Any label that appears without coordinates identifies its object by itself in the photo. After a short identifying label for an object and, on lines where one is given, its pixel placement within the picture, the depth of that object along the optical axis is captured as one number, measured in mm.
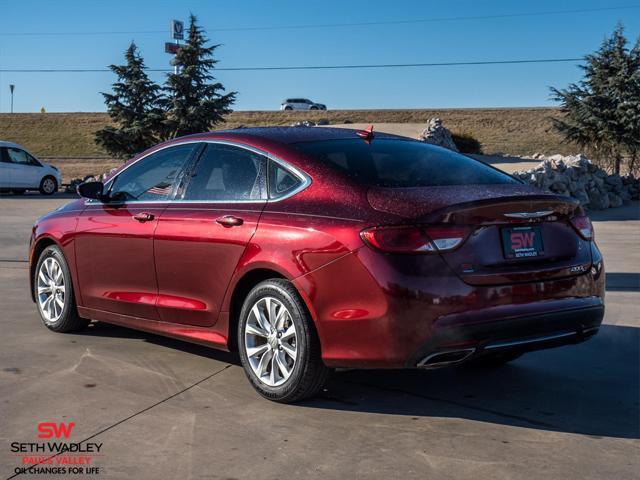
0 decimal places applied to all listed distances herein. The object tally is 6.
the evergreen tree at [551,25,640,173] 27516
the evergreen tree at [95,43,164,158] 42062
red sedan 4527
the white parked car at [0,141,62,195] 30188
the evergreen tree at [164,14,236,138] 41469
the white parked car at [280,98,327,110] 79062
